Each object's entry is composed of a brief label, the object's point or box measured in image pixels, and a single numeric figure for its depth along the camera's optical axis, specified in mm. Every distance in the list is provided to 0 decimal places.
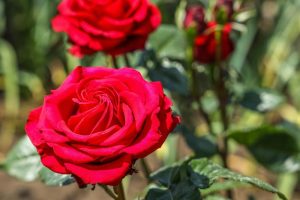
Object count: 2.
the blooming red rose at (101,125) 719
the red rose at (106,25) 871
